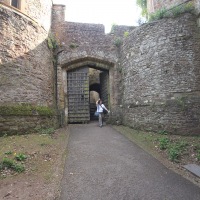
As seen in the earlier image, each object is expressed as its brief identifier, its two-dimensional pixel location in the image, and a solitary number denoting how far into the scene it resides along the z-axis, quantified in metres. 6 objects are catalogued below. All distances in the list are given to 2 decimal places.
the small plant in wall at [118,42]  10.17
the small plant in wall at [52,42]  8.76
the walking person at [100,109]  9.01
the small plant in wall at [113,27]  10.58
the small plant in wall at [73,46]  9.80
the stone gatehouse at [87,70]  6.60
